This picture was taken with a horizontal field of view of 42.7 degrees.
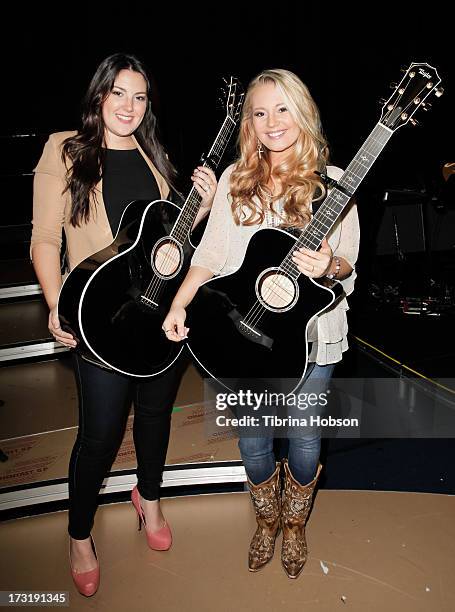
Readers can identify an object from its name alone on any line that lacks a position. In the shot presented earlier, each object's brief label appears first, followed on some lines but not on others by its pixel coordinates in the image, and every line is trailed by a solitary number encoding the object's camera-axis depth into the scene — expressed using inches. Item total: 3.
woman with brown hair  68.1
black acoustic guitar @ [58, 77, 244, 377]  67.0
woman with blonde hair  66.1
